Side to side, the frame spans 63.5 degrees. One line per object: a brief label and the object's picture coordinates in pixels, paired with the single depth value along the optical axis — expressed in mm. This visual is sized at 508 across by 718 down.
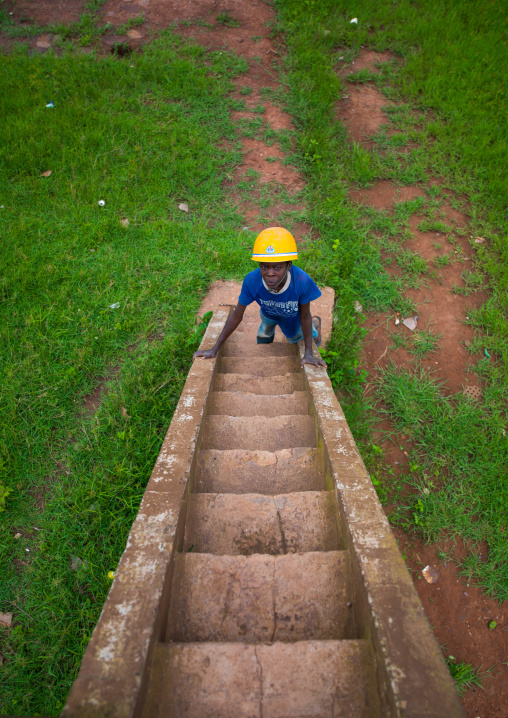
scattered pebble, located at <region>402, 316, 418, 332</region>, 4684
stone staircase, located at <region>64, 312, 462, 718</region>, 1410
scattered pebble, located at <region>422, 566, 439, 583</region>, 3072
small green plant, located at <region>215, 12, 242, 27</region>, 8469
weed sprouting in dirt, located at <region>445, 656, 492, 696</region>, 2653
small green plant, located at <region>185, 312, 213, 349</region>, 3920
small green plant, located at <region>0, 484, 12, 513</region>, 2844
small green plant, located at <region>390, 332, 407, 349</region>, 4523
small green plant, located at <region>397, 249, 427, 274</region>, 5152
